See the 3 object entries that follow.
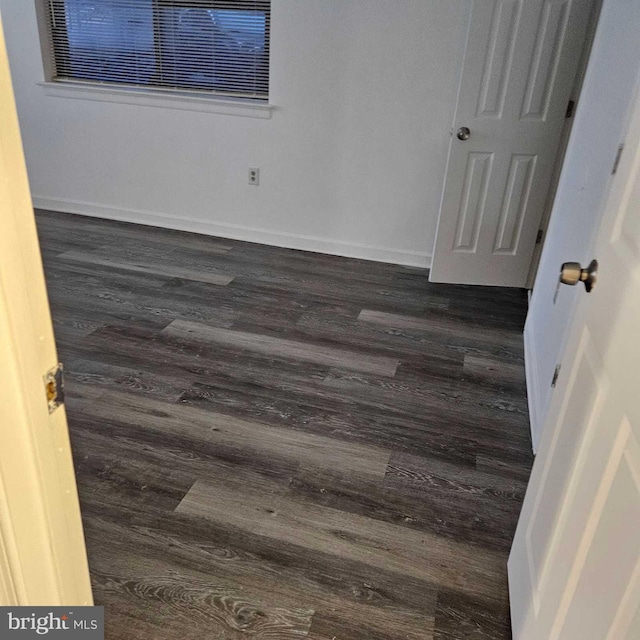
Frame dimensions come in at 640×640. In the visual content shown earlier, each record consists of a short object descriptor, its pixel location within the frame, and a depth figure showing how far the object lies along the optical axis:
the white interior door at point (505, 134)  2.84
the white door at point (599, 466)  0.80
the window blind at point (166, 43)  3.50
